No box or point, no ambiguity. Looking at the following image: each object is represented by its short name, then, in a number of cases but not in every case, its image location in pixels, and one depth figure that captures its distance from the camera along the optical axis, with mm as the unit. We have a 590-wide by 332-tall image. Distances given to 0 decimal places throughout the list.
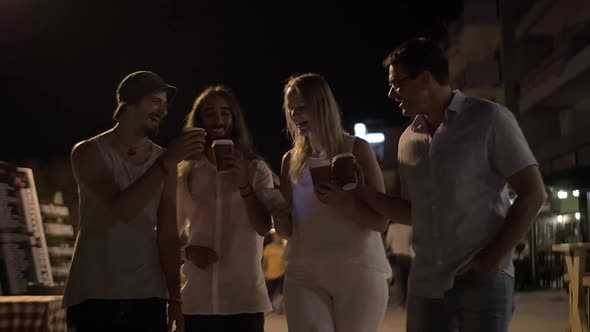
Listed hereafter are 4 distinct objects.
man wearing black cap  3092
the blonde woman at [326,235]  3652
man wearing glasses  2850
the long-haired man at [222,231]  3885
